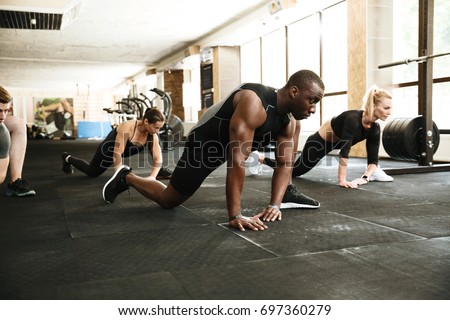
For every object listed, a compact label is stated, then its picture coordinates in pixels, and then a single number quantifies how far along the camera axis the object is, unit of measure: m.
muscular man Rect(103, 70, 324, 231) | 1.94
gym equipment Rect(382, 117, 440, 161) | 4.56
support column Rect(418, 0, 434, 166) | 4.23
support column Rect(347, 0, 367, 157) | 6.32
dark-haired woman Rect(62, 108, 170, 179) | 3.36
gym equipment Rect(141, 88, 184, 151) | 8.27
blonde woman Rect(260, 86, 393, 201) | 3.42
